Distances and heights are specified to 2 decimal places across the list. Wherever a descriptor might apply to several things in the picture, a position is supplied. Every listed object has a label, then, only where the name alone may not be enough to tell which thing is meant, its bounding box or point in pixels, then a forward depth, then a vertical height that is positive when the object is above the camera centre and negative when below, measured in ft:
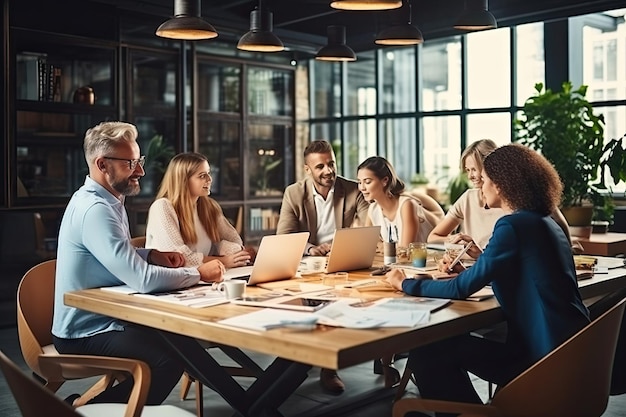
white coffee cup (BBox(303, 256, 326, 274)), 12.71 -1.25
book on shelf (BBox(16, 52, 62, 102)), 22.56 +3.41
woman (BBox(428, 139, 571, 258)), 15.65 -0.50
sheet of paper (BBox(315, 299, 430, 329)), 8.09 -1.40
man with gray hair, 10.33 -1.09
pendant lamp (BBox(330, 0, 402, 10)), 12.01 +2.91
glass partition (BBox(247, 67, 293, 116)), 30.12 +3.95
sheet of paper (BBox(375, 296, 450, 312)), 9.06 -1.39
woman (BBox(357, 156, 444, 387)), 15.31 -0.36
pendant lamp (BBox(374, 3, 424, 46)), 16.19 +3.25
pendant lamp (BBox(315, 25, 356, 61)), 18.01 +3.31
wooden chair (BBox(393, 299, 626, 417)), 7.89 -2.07
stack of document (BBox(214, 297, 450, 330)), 8.08 -1.40
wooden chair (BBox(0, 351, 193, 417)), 6.37 -2.00
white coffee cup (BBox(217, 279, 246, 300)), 9.73 -1.25
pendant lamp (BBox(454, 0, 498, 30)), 15.83 +3.51
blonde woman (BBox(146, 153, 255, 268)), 13.98 -0.53
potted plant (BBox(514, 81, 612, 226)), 21.94 +1.36
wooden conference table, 7.34 -1.49
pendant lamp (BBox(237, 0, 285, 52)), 15.93 +3.20
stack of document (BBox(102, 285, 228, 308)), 9.52 -1.37
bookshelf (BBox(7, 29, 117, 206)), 22.53 +2.61
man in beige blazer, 16.56 -0.29
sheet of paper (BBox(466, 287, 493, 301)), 9.88 -1.40
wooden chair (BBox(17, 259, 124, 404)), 10.43 -1.97
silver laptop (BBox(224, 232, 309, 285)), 10.96 -1.02
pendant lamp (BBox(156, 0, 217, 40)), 13.75 +2.99
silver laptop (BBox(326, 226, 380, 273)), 12.36 -0.98
